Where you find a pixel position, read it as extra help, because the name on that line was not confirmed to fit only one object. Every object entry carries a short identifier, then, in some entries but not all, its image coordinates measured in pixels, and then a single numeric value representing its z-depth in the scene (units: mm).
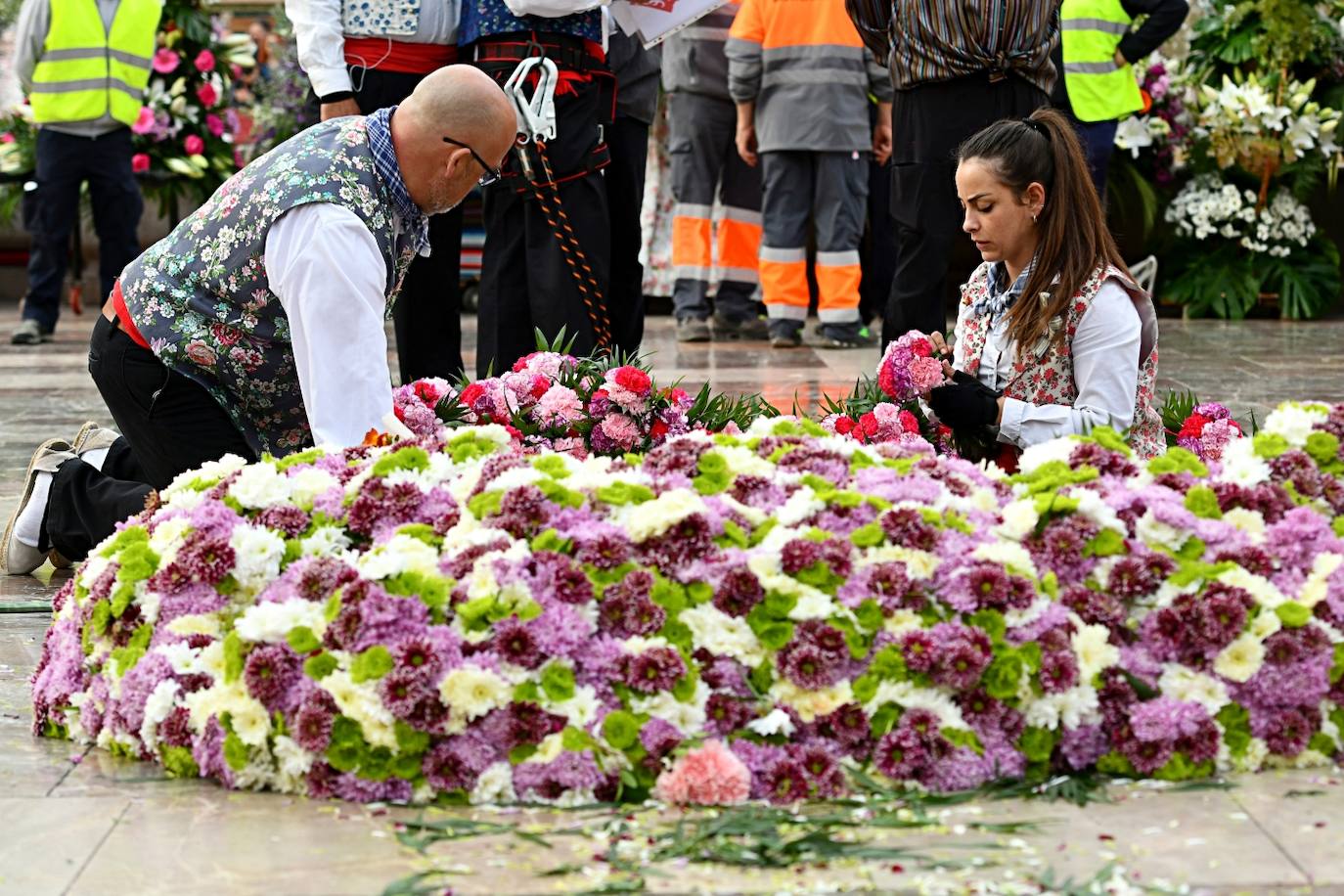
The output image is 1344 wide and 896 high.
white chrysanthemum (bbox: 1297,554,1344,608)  6227
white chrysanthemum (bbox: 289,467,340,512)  6668
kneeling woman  8719
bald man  7723
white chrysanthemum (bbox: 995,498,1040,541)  6352
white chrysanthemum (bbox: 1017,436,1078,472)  6887
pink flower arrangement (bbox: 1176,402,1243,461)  9531
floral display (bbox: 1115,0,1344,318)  23234
